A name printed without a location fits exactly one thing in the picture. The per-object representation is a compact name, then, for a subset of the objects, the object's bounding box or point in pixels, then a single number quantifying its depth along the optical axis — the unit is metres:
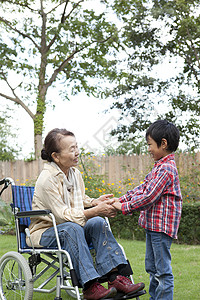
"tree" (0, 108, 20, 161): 18.14
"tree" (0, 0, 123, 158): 12.18
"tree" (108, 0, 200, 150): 12.04
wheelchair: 2.29
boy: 2.40
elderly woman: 2.24
